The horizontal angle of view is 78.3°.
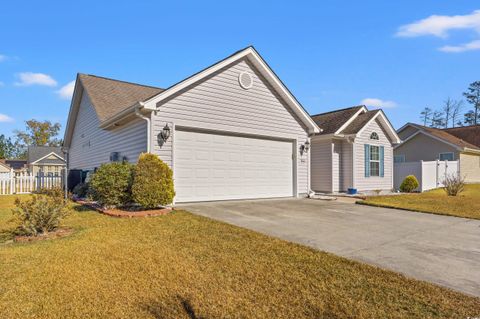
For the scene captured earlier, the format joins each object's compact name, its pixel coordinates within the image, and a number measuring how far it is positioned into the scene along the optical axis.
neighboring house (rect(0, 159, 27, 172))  49.91
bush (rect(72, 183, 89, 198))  12.47
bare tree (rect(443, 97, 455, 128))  49.28
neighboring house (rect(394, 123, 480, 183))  23.80
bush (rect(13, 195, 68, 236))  5.59
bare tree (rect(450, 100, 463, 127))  49.06
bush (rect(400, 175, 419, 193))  16.02
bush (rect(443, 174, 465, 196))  13.91
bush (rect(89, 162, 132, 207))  7.87
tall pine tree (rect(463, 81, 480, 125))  50.25
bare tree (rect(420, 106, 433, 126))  52.53
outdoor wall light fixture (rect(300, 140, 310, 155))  12.63
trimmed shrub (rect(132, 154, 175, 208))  7.69
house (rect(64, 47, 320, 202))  9.29
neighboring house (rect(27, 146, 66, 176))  37.19
